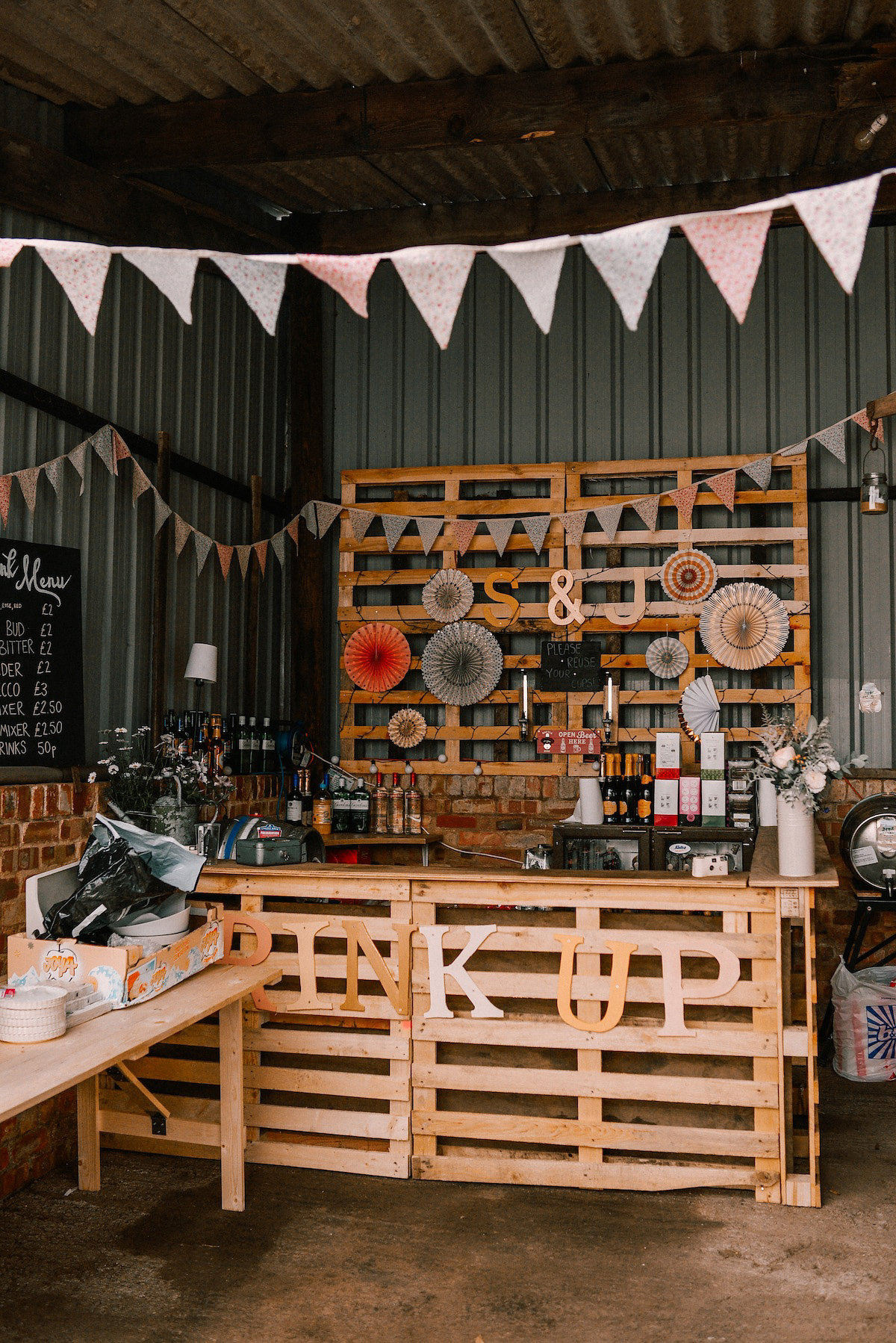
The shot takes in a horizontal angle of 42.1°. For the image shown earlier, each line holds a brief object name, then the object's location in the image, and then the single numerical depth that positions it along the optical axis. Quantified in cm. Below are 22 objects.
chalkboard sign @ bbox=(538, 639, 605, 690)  675
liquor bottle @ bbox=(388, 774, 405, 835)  669
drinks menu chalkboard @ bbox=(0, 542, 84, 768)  426
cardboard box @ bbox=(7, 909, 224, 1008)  335
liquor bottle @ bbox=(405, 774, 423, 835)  669
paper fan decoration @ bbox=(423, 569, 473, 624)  689
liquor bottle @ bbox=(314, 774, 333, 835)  611
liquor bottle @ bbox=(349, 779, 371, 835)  671
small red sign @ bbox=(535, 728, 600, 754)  670
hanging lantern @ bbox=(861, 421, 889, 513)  578
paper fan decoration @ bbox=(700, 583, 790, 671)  647
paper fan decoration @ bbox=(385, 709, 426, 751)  690
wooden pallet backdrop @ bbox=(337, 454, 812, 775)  659
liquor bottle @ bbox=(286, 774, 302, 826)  637
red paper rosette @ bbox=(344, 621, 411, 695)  695
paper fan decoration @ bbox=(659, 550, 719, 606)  661
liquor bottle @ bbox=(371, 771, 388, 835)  673
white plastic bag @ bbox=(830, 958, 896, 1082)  551
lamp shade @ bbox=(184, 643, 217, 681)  547
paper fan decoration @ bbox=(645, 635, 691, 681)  662
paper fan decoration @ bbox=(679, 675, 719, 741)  654
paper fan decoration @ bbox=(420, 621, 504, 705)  680
